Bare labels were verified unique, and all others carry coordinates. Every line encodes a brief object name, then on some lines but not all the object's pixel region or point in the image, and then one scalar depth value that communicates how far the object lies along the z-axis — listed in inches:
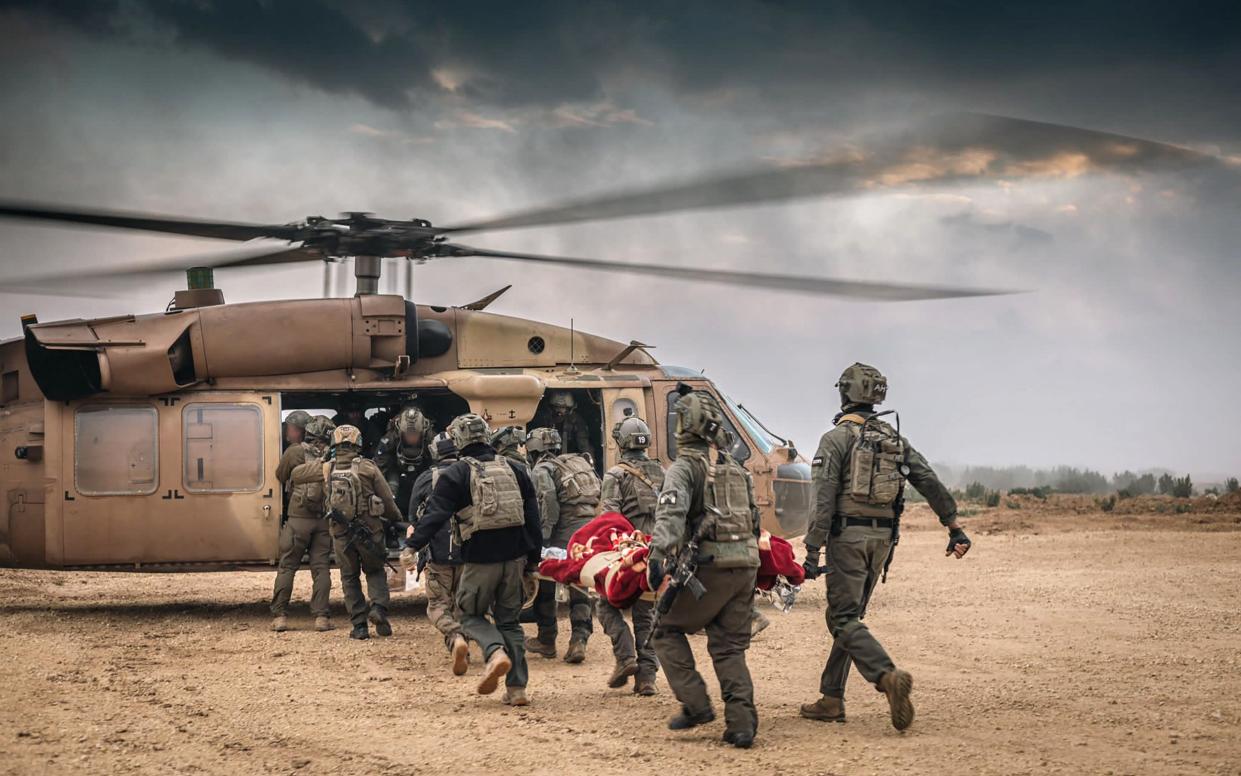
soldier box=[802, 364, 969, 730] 259.9
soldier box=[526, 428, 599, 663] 352.5
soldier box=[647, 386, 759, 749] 236.8
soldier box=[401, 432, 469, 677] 327.3
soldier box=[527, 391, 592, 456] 469.4
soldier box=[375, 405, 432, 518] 427.8
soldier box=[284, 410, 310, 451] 438.0
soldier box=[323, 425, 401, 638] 386.0
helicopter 414.6
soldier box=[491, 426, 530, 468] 339.6
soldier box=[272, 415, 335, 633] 406.9
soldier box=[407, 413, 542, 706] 286.5
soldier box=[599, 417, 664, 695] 298.2
